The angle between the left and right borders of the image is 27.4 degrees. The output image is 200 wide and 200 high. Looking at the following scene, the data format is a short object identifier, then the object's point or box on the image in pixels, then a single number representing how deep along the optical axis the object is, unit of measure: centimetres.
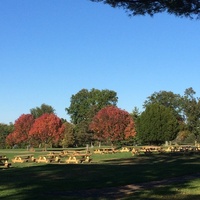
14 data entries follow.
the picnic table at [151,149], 5040
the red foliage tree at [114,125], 7269
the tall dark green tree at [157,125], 6762
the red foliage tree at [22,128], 8269
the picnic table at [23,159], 3606
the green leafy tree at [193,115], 8819
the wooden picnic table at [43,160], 3456
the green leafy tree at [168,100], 10112
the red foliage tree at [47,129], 7475
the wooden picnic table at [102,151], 5200
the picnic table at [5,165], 2710
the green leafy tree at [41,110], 13150
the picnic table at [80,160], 3245
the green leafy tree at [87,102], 11694
